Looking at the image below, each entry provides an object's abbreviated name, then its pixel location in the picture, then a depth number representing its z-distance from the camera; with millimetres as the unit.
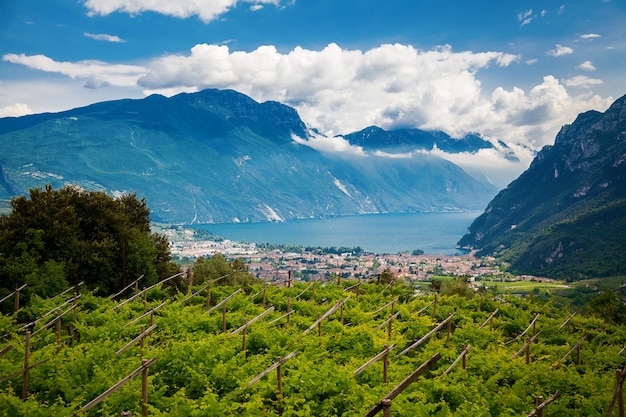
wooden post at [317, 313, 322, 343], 14188
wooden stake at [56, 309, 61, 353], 12103
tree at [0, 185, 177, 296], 21219
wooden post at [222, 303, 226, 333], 14477
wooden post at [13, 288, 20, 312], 16734
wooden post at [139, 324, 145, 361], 10917
